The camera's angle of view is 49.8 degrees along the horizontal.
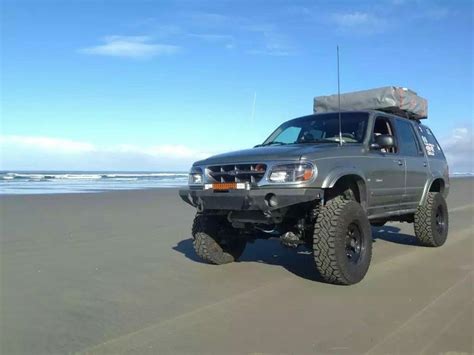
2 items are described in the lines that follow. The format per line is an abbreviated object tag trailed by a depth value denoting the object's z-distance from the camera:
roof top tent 8.08
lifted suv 5.37
